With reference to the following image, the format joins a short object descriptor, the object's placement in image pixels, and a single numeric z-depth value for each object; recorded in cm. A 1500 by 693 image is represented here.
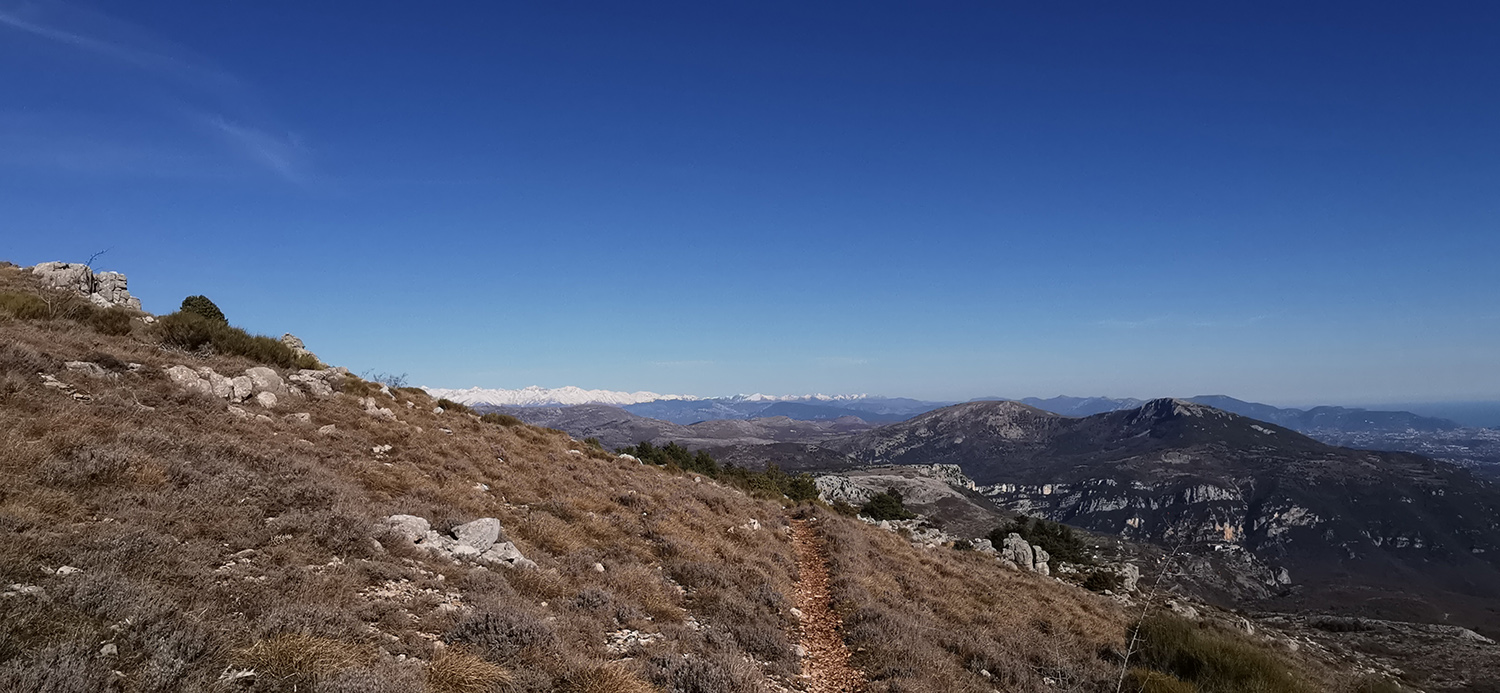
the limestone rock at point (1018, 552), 4275
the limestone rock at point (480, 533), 1127
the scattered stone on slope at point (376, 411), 1906
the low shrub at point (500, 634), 740
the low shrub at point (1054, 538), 5553
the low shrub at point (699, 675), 808
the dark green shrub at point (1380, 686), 1818
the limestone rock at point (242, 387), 1577
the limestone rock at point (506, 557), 1108
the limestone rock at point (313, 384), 1878
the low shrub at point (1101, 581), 3978
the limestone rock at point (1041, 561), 4171
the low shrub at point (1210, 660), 1141
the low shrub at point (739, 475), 4038
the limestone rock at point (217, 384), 1527
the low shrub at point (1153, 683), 1062
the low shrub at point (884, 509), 5384
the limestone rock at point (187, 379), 1458
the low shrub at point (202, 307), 2494
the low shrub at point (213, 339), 1892
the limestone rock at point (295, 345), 2391
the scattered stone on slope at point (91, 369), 1290
